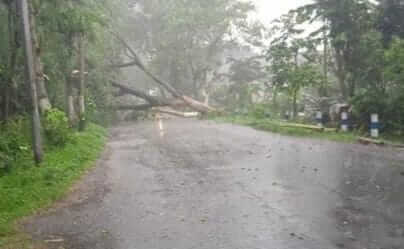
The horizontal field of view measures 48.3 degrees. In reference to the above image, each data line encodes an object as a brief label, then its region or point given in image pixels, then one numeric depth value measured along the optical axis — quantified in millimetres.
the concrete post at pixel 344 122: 15412
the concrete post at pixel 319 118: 17797
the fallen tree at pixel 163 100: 33781
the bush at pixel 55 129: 12515
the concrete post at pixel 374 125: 13656
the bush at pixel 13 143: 9258
